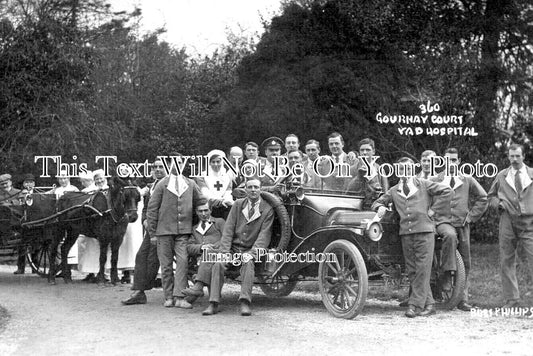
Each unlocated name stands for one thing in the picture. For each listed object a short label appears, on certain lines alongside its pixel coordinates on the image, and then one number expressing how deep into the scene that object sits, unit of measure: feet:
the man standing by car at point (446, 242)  29.86
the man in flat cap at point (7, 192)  44.57
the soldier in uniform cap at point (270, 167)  31.68
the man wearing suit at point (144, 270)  33.53
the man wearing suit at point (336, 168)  32.94
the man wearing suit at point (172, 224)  32.58
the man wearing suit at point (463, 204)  32.14
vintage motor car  28.07
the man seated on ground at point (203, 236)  31.47
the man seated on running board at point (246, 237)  29.84
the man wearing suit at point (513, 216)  31.01
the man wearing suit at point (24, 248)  47.19
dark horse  41.52
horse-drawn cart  43.11
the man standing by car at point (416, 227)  28.78
